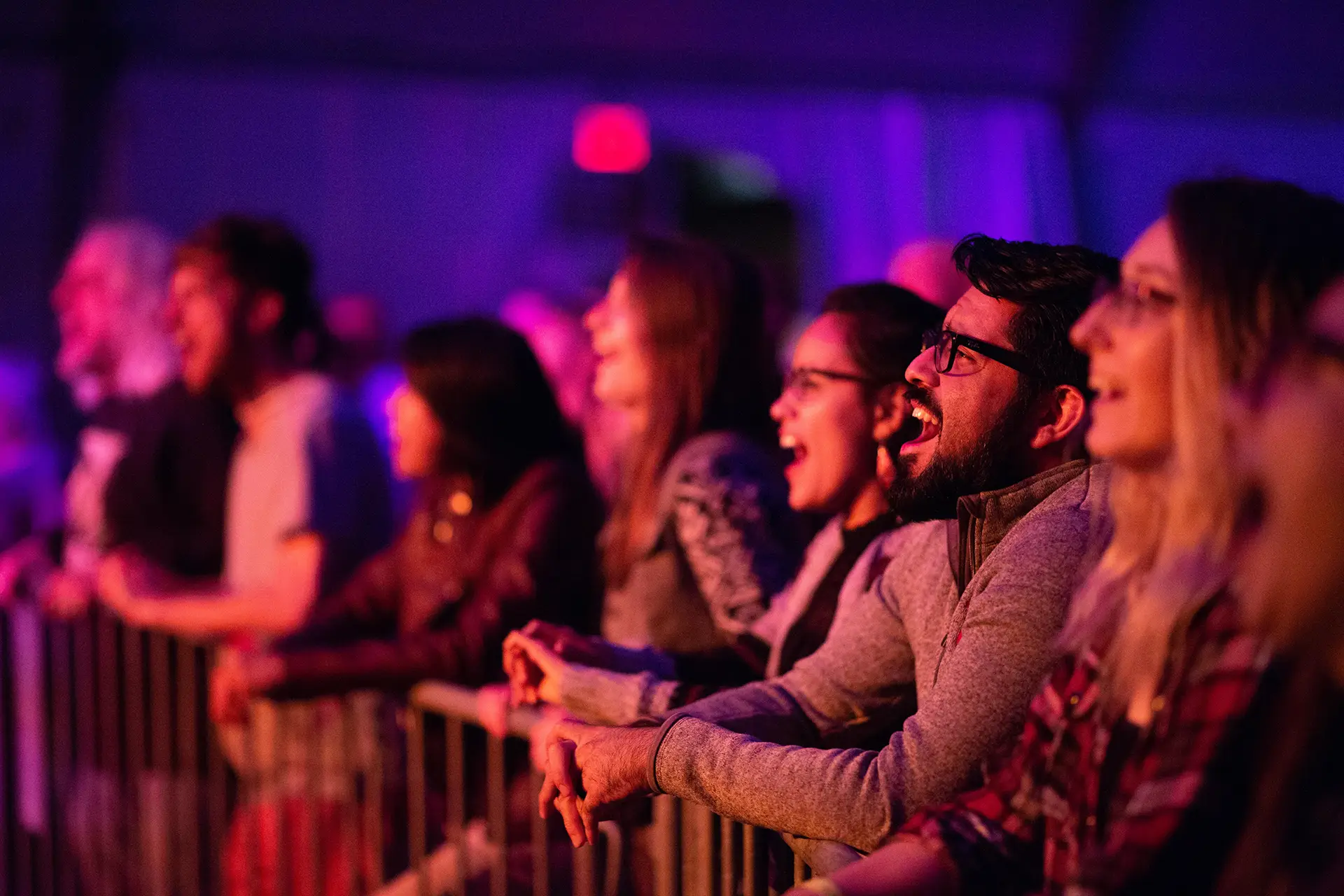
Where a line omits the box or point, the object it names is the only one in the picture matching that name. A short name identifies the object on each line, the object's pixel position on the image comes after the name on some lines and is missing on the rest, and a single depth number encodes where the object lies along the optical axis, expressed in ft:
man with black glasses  13.89
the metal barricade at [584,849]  17.26
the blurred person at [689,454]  21.56
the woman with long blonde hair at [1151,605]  10.99
